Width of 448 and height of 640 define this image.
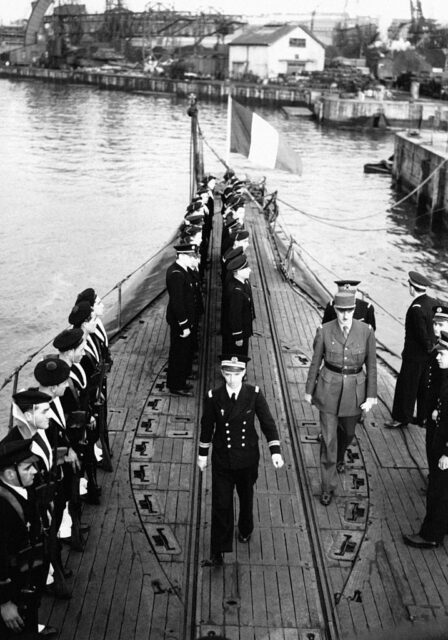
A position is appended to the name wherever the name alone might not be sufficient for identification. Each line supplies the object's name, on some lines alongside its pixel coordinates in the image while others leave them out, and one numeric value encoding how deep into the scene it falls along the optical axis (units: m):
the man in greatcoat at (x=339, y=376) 6.31
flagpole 18.14
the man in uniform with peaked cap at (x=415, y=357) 7.80
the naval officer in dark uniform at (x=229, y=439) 5.45
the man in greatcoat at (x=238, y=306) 8.45
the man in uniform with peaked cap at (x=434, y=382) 6.11
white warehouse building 100.81
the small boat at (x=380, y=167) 44.91
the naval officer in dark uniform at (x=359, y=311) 7.45
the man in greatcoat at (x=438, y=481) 5.70
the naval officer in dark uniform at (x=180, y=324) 8.55
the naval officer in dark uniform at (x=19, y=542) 4.24
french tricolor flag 17.03
